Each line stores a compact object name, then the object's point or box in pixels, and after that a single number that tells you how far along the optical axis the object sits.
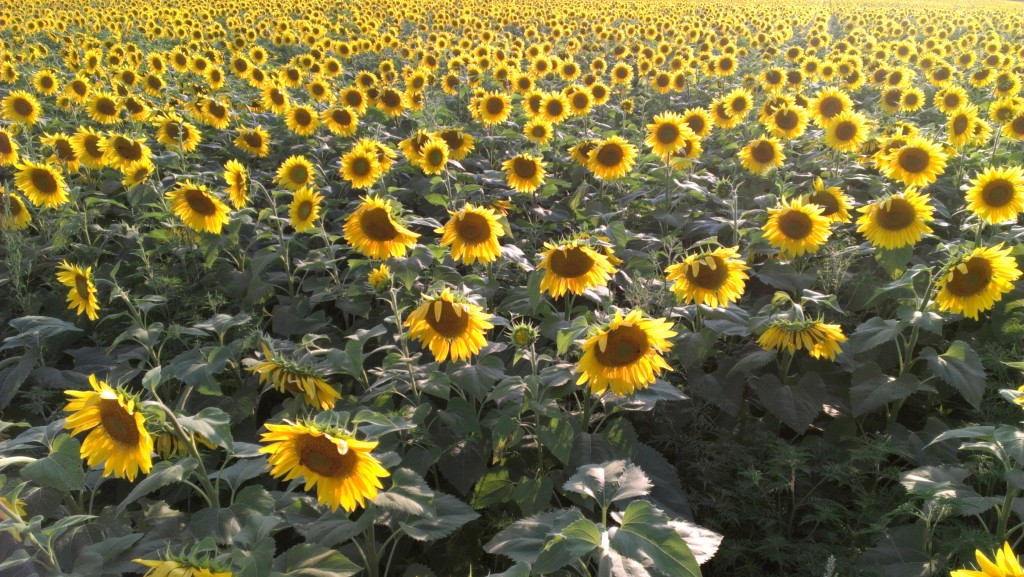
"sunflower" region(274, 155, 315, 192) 5.16
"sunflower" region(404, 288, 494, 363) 2.76
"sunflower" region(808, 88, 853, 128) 6.09
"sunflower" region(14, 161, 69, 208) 4.98
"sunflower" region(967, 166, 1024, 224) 3.90
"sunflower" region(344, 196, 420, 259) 3.49
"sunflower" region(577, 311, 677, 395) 2.53
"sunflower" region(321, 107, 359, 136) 6.67
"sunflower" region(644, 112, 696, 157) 5.73
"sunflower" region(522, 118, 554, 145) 6.70
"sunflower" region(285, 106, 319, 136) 6.80
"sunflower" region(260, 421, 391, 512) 2.09
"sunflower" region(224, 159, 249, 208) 4.77
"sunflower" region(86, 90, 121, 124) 7.06
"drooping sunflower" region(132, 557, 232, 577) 1.60
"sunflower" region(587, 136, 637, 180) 5.42
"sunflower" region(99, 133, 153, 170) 5.21
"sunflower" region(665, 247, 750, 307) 3.19
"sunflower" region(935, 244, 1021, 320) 3.00
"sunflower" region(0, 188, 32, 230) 4.82
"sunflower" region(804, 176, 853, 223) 4.47
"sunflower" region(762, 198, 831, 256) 3.93
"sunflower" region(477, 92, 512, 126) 7.11
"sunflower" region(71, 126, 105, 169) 5.65
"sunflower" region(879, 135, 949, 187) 4.78
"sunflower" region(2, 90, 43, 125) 6.69
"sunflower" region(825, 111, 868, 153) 5.72
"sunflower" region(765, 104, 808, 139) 6.18
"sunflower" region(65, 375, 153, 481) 1.97
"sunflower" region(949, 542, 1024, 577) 1.38
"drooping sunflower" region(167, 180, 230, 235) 4.40
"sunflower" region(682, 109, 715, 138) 6.59
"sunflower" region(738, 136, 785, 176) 5.68
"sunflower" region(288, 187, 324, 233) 4.48
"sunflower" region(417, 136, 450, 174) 5.29
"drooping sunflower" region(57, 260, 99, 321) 3.55
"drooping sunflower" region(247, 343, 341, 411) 2.77
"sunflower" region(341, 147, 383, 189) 5.12
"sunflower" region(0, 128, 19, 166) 5.31
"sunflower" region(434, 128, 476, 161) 5.96
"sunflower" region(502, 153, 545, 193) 5.35
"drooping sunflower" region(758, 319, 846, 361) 3.09
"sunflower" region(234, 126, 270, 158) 6.12
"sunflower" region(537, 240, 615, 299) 3.09
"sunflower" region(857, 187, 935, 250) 3.87
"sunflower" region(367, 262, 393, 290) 3.69
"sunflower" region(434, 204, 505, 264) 3.59
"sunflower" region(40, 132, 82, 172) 5.70
